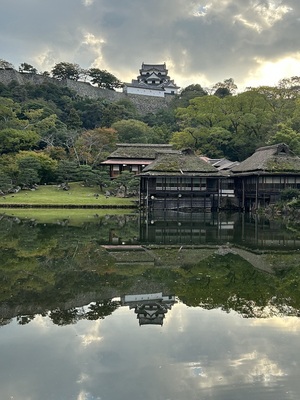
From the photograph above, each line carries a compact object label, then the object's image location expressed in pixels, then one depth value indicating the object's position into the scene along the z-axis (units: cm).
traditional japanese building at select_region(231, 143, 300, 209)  4041
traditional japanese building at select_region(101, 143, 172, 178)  5241
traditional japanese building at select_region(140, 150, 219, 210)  4088
